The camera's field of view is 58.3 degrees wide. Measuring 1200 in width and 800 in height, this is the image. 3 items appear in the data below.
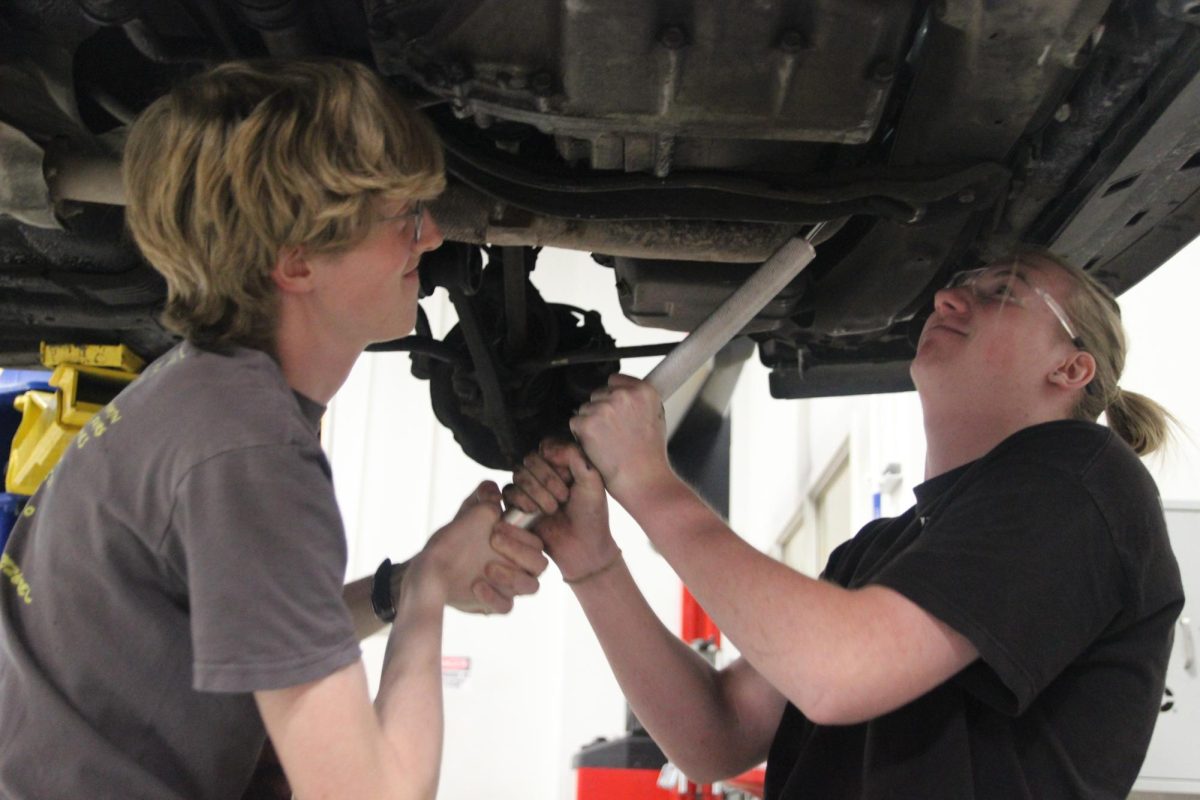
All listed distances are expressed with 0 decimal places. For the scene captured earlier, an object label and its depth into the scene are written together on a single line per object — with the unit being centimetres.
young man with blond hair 73
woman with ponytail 91
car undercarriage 87
